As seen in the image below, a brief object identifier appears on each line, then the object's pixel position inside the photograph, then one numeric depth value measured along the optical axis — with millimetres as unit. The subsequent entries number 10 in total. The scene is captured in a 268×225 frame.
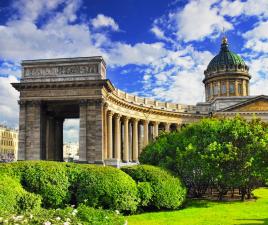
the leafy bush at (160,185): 24969
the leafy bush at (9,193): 18094
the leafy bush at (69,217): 12531
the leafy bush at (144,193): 24172
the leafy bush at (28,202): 19266
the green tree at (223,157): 29956
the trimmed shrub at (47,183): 21859
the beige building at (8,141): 158000
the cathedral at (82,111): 45625
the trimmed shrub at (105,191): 22609
